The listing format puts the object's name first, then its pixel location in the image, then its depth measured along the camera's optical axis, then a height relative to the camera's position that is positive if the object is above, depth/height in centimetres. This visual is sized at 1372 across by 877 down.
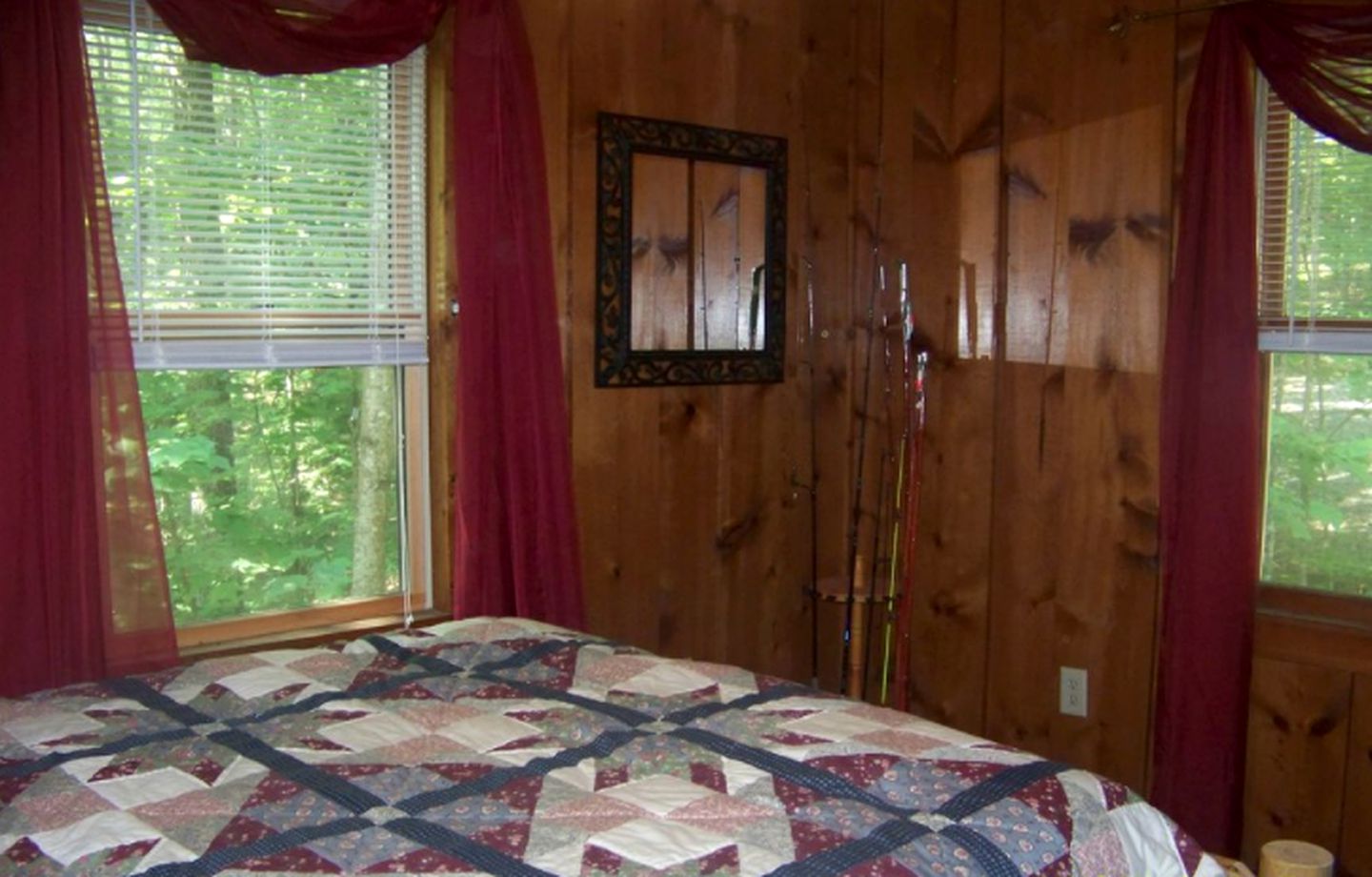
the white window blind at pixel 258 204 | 240 +28
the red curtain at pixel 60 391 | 214 -8
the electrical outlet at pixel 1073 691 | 327 -86
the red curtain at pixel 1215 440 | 288 -20
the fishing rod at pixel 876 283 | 355 +18
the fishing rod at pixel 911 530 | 329 -46
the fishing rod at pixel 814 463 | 356 -31
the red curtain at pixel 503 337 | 270 +2
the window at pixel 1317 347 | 286 +1
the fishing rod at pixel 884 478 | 357 -35
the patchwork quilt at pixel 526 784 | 138 -52
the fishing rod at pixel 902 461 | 347 -30
